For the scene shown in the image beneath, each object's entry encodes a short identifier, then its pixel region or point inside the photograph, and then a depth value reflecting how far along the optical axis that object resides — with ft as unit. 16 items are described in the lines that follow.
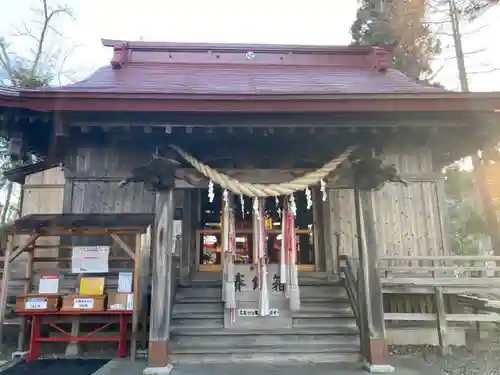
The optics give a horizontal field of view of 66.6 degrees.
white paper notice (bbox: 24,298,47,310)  19.16
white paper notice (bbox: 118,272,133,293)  19.39
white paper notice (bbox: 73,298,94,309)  19.06
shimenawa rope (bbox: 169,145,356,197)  16.61
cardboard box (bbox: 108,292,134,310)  19.16
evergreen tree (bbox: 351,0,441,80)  44.65
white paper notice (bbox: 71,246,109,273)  20.13
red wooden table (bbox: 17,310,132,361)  19.06
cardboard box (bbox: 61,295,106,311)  19.04
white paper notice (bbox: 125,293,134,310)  19.11
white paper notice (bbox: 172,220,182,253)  23.41
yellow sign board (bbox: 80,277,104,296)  19.53
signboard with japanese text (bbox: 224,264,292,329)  19.49
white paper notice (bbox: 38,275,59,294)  19.66
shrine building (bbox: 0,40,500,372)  16.39
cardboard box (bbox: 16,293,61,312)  19.17
